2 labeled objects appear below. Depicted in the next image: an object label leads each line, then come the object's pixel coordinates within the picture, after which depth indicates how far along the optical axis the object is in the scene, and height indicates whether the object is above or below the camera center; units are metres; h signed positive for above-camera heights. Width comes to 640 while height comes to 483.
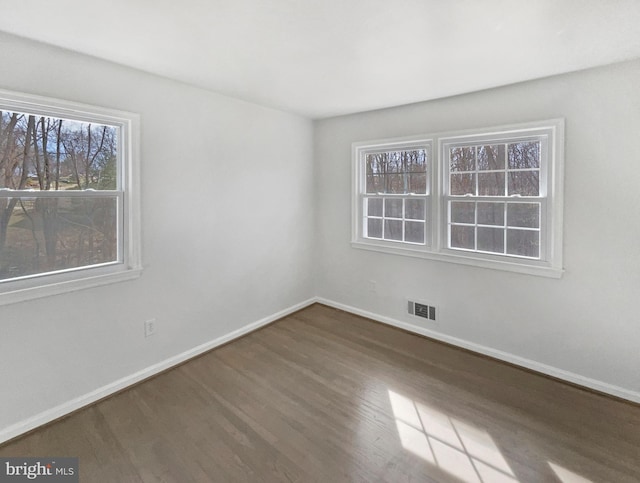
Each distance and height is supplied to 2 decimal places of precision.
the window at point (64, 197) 2.01 +0.28
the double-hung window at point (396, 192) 3.42 +0.51
